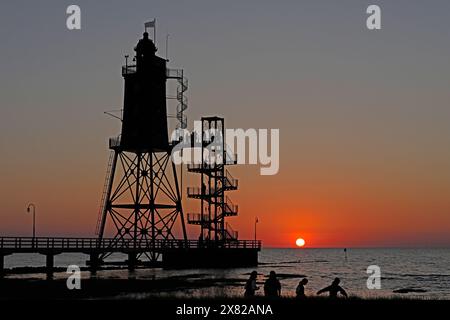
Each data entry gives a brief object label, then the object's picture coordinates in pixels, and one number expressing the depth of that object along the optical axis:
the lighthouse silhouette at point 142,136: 79.81
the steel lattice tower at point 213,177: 94.00
